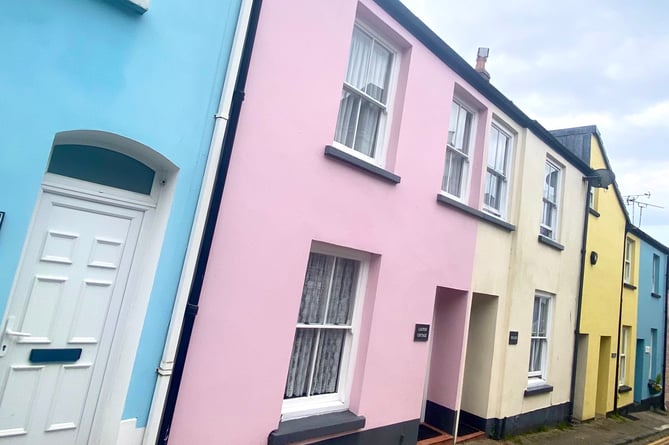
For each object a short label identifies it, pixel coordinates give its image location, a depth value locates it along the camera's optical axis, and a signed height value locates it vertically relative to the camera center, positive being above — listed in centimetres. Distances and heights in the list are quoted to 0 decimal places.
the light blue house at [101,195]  281 +39
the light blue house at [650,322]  1399 +48
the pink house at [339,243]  389 +50
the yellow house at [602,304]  1019 +69
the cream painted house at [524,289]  730 +51
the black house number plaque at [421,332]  575 -50
